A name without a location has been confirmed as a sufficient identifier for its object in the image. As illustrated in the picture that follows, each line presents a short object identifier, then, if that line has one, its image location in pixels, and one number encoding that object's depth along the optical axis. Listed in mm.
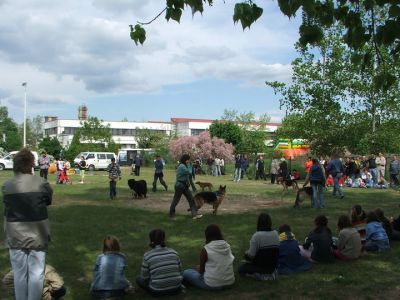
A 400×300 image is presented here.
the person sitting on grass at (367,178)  24672
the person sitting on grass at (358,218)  9398
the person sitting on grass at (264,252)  7051
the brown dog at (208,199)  13242
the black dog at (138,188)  18281
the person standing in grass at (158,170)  20984
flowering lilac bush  50719
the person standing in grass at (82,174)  26844
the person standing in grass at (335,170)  18031
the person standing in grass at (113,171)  17141
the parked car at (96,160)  45125
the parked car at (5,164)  42812
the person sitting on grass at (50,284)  5934
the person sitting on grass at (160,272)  6426
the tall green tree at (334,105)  27266
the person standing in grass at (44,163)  22906
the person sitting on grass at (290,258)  7578
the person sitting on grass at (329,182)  25569
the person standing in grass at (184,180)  12633
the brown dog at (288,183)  19133
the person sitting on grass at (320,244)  8008
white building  99875
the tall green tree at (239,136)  61156
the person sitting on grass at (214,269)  6676
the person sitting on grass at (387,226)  9406
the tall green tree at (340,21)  4781
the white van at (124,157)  61156
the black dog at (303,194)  15195
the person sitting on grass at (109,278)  6320
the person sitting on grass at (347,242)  8141
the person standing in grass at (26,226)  5156
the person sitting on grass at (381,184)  24062
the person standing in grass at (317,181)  14891
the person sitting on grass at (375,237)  8805
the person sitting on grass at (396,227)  9771
